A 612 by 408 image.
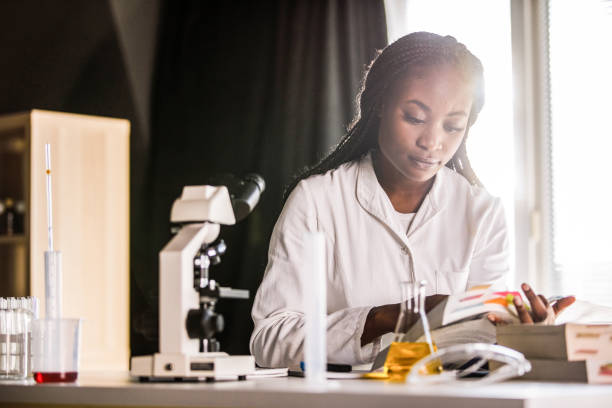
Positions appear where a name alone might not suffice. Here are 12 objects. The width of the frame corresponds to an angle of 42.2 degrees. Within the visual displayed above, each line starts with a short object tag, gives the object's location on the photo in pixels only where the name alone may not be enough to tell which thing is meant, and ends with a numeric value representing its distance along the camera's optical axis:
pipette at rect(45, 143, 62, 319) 1.65
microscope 1.52
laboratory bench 1.10
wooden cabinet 2.97
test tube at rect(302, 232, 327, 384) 1.29
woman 2.12
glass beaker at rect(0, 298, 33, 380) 1.79
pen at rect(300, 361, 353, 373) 1.77
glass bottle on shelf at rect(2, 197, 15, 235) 3.61
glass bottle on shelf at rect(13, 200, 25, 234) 3.62
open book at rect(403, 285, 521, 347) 1.65
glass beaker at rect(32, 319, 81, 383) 1.56
